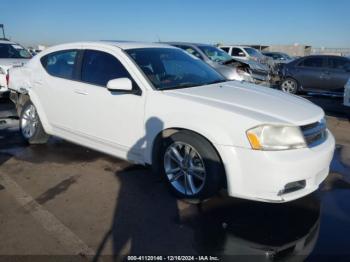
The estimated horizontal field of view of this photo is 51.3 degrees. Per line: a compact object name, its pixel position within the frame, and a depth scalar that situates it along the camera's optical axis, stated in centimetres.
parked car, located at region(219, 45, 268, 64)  1797
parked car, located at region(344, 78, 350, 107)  821
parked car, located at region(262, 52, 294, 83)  1409
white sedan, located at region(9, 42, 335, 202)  338
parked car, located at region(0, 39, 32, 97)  969
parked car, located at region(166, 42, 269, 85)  1087
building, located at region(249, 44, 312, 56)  5253
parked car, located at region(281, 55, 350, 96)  1216
